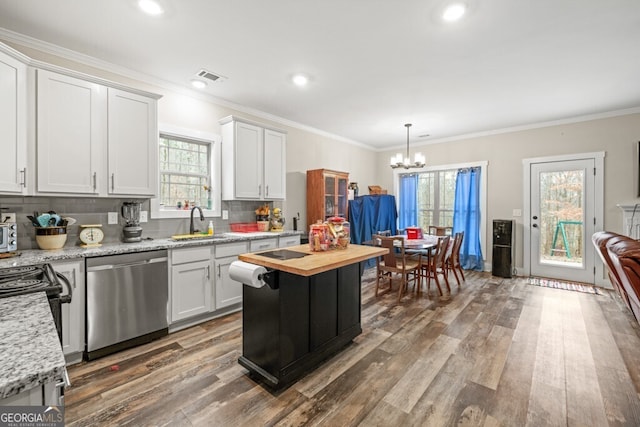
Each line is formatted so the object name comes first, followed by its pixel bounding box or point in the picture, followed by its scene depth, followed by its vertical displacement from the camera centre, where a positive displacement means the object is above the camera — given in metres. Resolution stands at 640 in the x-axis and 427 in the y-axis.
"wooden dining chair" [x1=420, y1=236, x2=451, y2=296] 4.22 -0.70
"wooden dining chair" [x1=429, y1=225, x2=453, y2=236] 5.52 -0.37
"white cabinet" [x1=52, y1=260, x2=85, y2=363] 2.32 -0.83
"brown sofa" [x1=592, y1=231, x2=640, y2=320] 1.81 -0.31
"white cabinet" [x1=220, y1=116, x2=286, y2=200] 3.86 +0.71
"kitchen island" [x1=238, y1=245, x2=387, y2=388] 2.06 -0.78
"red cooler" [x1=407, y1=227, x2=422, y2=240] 4.66 -0.34
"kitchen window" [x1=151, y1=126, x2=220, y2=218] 3.51 +0.48
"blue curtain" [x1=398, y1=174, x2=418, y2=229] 6.57 +0.24
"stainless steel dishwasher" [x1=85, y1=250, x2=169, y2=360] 2.46 -0.80
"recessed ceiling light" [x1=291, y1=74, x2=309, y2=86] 3.32 +1.52
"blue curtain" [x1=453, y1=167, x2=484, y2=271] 5.75 -0.08
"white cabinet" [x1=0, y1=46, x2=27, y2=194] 2.20 +0.67
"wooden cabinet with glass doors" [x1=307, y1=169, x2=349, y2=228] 5.00 +0.30
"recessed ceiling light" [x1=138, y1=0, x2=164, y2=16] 2.13 +1.51
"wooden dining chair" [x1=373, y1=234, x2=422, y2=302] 3.91 -0.73
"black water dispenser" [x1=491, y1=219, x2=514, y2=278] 5.15 -0.63
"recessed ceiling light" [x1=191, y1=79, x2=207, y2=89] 3.42 +1.51
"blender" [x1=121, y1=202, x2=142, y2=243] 2.98 -0.12
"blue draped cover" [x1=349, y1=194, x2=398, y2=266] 5.67 -0.09
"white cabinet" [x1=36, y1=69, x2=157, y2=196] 2.46 +0.66
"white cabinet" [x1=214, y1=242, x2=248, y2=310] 3.35 -0.74
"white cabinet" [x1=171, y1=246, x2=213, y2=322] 2.98 -0.75
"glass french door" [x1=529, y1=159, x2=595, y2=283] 4.71 -0.12
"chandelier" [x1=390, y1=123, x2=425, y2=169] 4.55 +0.79
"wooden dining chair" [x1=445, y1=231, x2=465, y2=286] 4.66 -0.68
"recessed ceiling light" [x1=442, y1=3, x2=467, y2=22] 2.15 +1.50
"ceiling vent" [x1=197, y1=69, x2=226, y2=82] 3.21 +1.52
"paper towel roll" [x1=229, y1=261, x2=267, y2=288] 1.98 -0.43
